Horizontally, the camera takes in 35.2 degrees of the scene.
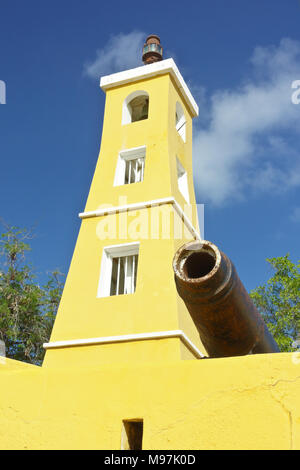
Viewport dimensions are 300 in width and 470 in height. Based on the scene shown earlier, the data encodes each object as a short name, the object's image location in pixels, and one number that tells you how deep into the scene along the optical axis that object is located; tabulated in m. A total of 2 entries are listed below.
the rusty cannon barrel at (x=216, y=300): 4.17
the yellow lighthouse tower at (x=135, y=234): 7.62
